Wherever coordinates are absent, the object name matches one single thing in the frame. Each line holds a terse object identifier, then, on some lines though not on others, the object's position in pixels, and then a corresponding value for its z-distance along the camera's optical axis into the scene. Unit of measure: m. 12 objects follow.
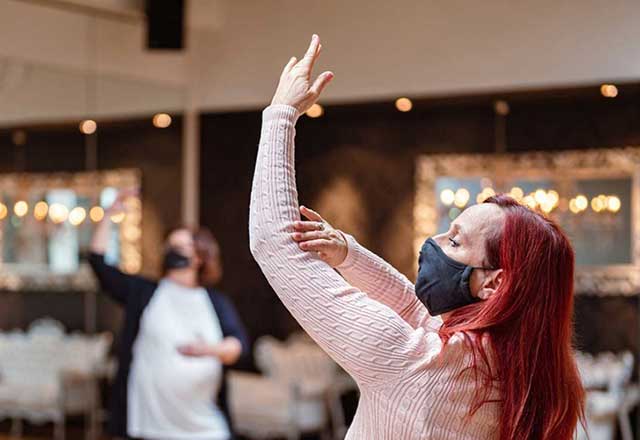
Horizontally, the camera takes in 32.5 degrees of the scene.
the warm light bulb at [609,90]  7.22
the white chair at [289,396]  8.02
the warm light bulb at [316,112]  8.36
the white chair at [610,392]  7.16
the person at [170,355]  5.20
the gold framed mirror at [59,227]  6.58
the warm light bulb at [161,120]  8.35
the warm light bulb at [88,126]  7.42
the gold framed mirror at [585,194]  7.27
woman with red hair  1.57
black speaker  7.88
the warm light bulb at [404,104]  7.94
